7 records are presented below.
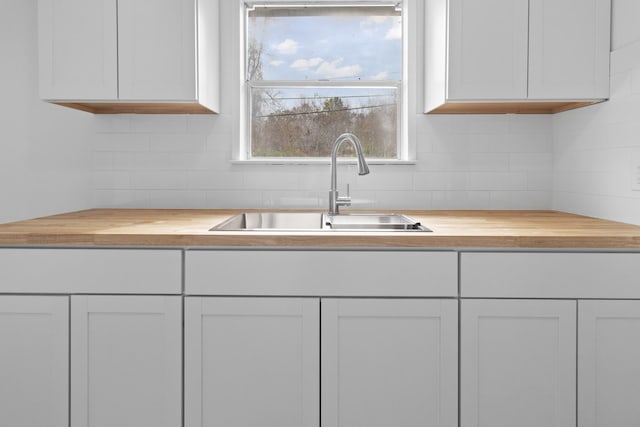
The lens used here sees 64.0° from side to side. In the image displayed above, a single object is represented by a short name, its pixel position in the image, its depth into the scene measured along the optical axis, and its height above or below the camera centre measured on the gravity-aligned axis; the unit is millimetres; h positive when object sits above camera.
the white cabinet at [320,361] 1731 -576
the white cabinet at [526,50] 2160 +611
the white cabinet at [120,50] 2201 +604
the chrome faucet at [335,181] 2322 +53
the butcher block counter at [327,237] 1696 -150
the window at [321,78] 2695 +602
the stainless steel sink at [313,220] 2346 -134
